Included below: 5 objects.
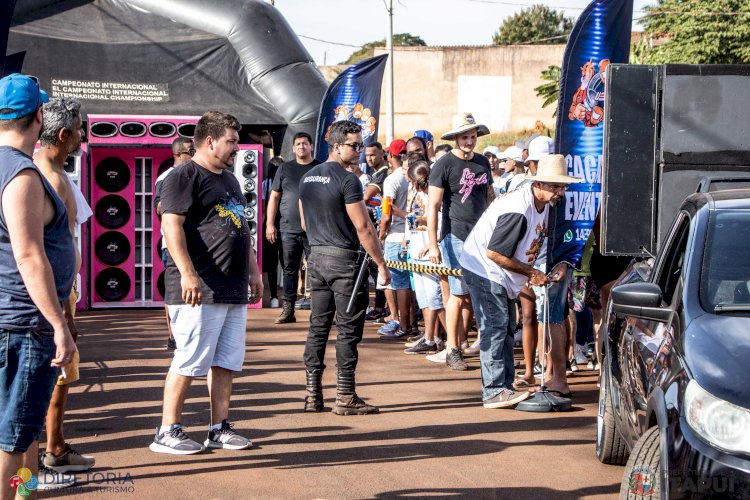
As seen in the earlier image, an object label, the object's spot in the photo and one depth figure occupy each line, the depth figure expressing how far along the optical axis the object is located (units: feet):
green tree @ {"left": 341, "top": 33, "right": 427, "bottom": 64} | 249.75
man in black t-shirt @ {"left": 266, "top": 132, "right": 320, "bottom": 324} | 42.50
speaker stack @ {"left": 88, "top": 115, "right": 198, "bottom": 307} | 46.21
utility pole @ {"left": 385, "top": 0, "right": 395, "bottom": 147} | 123.95
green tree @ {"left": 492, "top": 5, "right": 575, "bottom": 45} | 275.39
